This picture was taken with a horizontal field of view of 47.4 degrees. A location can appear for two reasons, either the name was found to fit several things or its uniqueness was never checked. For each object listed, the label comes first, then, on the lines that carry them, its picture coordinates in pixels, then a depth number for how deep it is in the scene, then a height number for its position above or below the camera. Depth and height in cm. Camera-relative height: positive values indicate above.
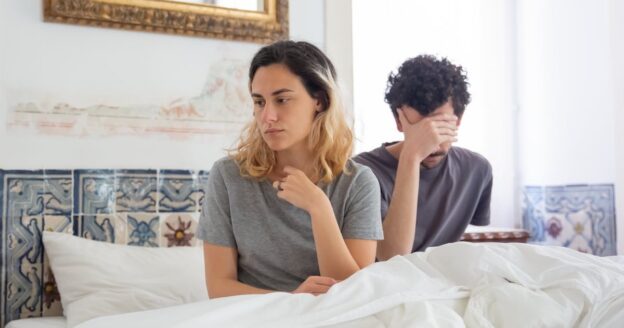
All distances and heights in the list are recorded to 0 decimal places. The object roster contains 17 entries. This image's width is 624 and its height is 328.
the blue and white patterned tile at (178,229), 226 -15
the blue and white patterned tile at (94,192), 215 -3
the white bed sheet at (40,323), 190 -39
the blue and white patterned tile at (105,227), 215 -14
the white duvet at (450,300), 104 -19
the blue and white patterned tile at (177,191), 226 -3
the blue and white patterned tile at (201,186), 232 -1
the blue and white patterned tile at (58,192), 211 -3
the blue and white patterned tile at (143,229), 221 -15
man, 187 +6
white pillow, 185 -26
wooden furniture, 267 -21
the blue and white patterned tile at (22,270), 206 -26
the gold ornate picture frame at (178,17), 215 +53
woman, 156 -2
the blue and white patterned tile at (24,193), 207 -3
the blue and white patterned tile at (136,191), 220 -3
